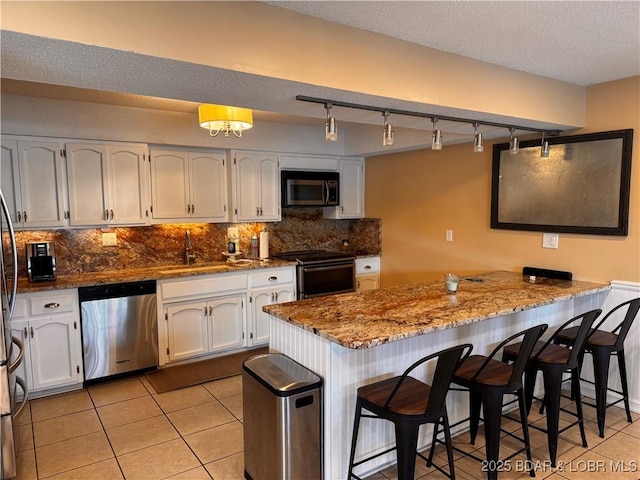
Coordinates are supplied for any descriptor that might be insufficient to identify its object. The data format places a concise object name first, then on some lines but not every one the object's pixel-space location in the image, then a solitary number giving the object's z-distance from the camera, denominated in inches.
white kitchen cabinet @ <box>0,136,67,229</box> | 130.6
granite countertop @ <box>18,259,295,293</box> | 130.7
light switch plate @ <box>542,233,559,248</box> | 134.5
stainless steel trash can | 79.0
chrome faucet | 173.8
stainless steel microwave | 186.2
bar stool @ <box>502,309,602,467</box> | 96.9
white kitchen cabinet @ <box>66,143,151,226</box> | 141.5
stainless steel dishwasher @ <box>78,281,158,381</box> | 137.1
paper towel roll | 188.2
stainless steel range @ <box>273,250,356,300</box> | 180.5
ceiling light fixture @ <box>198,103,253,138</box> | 120.2
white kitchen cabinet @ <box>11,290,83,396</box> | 127.0
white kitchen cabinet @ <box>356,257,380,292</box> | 198.8
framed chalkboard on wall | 120.3
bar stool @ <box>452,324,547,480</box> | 86.0
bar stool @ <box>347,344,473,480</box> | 74.5
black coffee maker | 134.5
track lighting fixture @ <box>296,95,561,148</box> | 89.0
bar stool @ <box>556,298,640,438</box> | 107.4
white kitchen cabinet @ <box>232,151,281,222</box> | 173.5
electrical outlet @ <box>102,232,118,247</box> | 158.4
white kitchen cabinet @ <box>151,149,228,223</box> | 157.9
